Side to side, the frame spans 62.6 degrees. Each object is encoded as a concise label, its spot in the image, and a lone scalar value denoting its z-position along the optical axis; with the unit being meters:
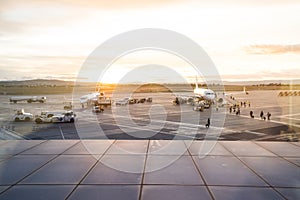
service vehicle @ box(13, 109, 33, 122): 35.41
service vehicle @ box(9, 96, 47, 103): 73.44
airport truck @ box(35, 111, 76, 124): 33.22
